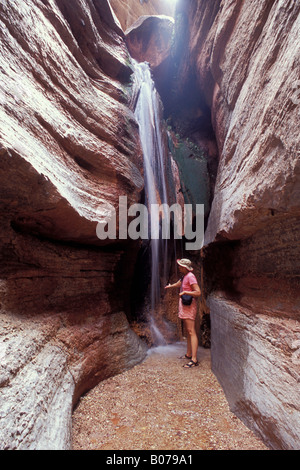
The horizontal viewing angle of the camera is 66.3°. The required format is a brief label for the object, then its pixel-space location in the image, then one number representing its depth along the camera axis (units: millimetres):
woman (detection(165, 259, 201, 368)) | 4609
